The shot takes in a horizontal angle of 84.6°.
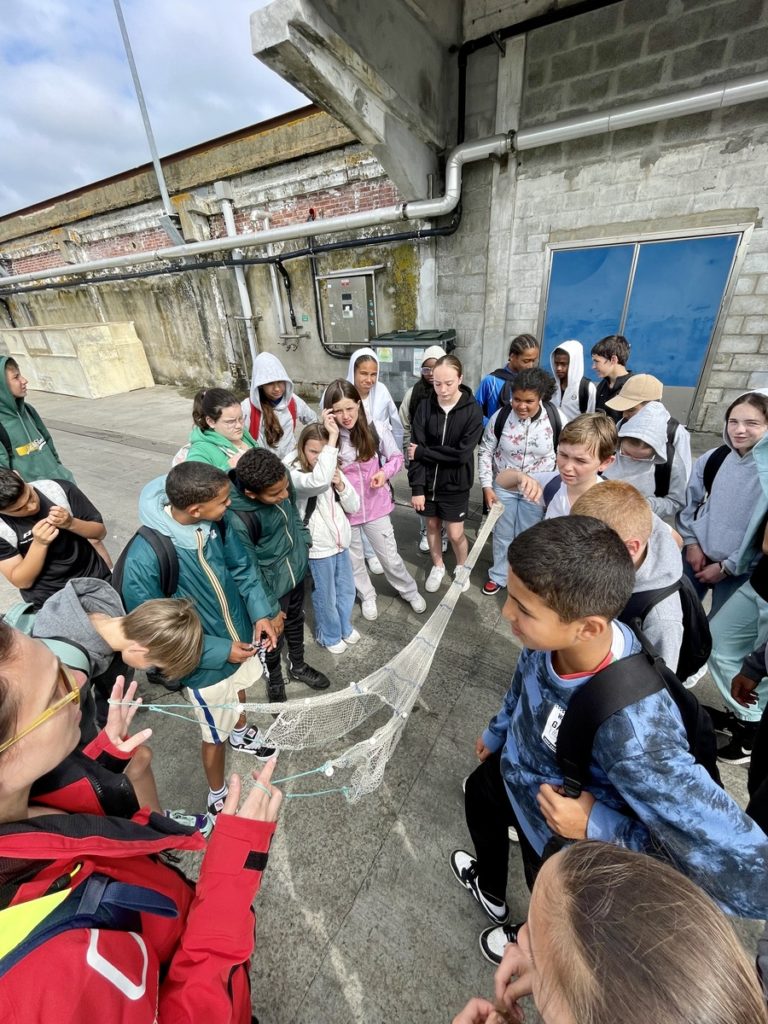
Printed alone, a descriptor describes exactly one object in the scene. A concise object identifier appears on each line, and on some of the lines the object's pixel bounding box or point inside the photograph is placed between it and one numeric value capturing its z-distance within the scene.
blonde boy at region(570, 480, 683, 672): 1.53
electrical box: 7.55
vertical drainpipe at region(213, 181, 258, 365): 8.77
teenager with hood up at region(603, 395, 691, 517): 2.60
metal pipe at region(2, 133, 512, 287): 5.37
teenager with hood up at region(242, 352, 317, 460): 3.61
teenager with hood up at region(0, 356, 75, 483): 3.45
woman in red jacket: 0.69
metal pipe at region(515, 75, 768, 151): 4.05
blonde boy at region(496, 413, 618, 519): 2.14
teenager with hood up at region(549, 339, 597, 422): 4.00
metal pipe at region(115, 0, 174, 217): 9.21
